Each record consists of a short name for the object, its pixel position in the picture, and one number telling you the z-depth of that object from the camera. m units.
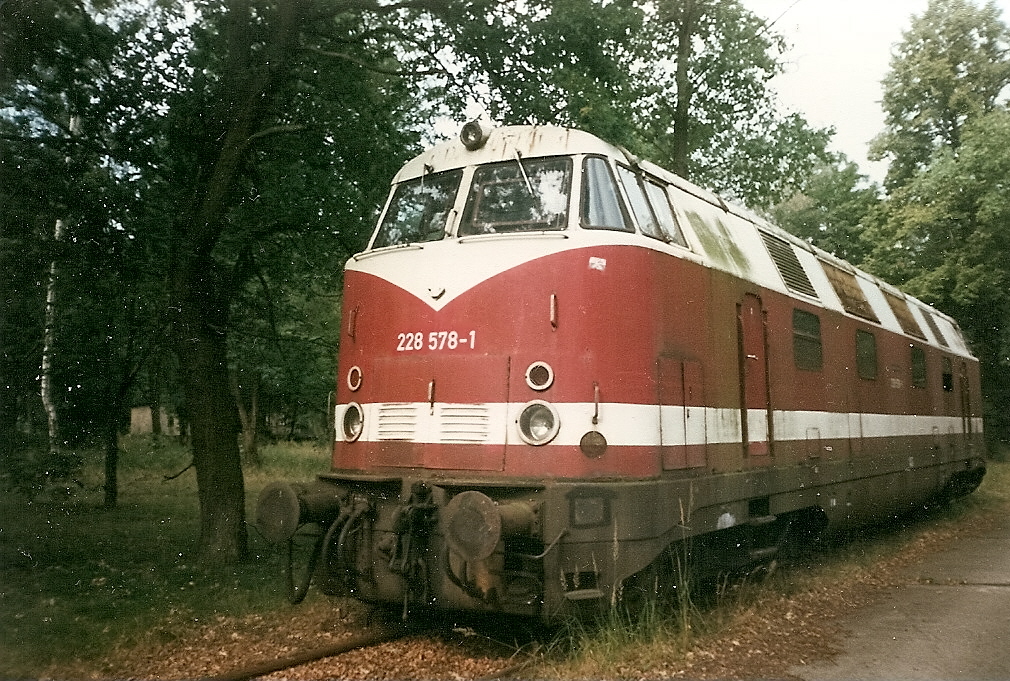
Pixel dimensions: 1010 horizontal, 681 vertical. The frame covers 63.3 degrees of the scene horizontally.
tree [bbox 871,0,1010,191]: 22.09
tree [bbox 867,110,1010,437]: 20.81
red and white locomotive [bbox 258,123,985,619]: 4.92
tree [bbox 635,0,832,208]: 15.95
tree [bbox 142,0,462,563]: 8.23
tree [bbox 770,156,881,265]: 26.38
